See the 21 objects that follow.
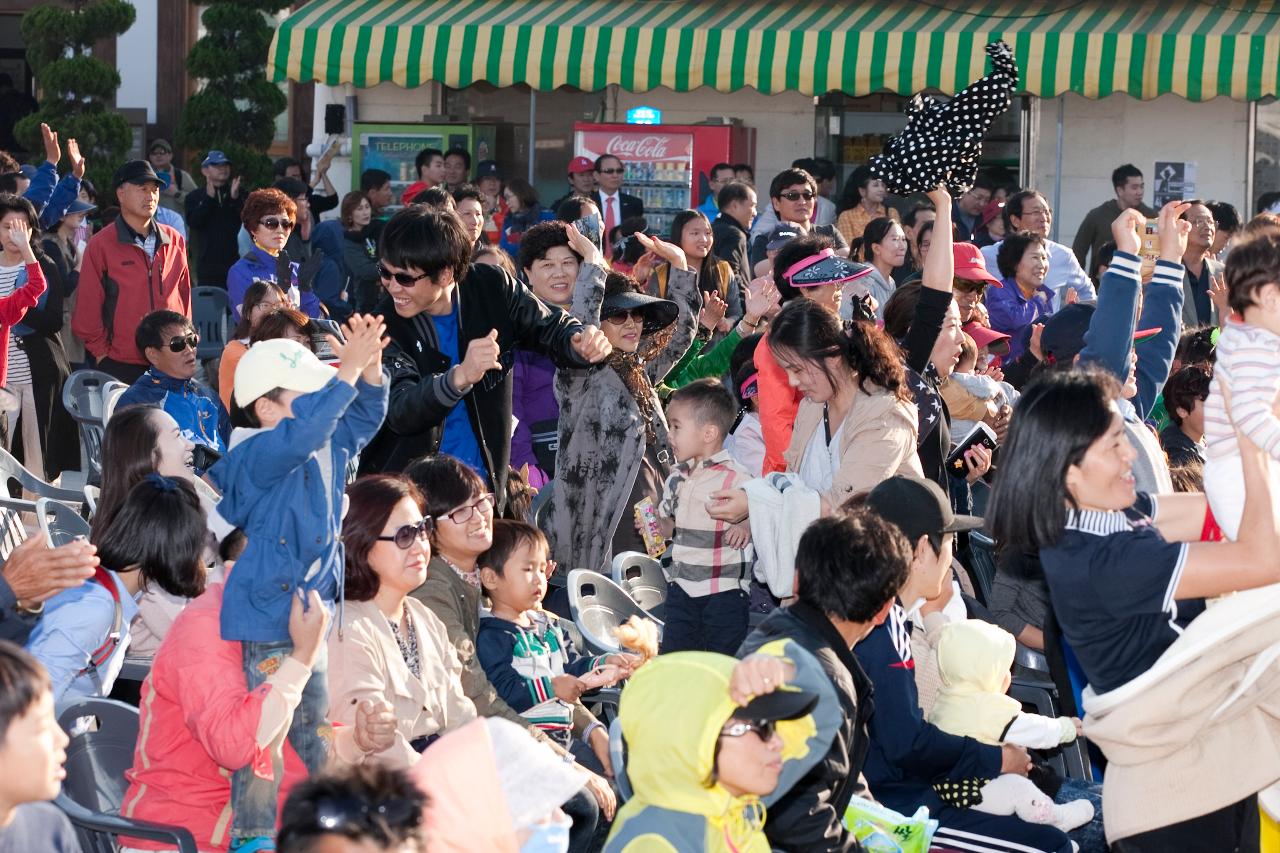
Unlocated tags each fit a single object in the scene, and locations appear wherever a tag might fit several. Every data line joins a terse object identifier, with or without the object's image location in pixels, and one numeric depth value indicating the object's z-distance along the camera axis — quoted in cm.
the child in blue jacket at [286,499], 726
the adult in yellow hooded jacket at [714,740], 601
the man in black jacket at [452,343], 964
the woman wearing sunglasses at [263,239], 1734
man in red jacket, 1802
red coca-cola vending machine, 2882
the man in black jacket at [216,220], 2520
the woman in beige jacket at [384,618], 799
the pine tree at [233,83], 3295
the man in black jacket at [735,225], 1928
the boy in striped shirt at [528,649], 903
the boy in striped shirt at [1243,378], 672
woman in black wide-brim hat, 1207
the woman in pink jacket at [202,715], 714
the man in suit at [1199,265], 1943
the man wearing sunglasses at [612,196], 2499
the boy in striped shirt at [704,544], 1053
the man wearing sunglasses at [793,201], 1877
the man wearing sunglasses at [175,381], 1357
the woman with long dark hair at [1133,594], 638
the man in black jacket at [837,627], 673
